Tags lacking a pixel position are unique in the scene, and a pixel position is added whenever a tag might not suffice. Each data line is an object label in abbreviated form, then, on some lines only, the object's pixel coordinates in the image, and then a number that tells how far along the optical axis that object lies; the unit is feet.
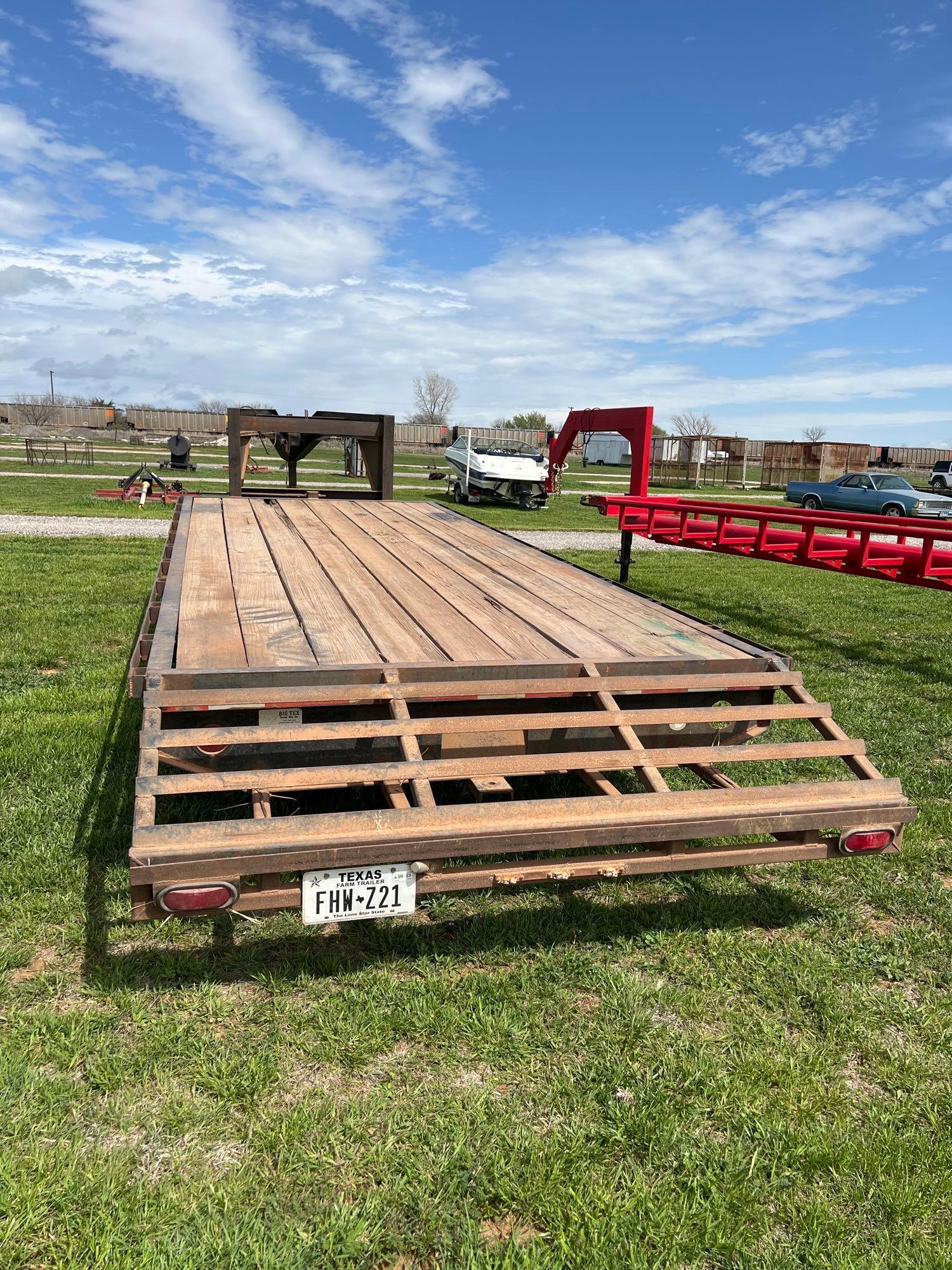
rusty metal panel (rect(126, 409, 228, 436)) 216.13
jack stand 32.76
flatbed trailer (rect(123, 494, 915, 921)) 7.99
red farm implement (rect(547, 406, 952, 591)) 21.15
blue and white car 79.51
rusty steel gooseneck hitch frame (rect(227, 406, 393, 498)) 28.50
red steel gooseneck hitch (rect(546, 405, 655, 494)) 31.76
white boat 72.23
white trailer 177.37
